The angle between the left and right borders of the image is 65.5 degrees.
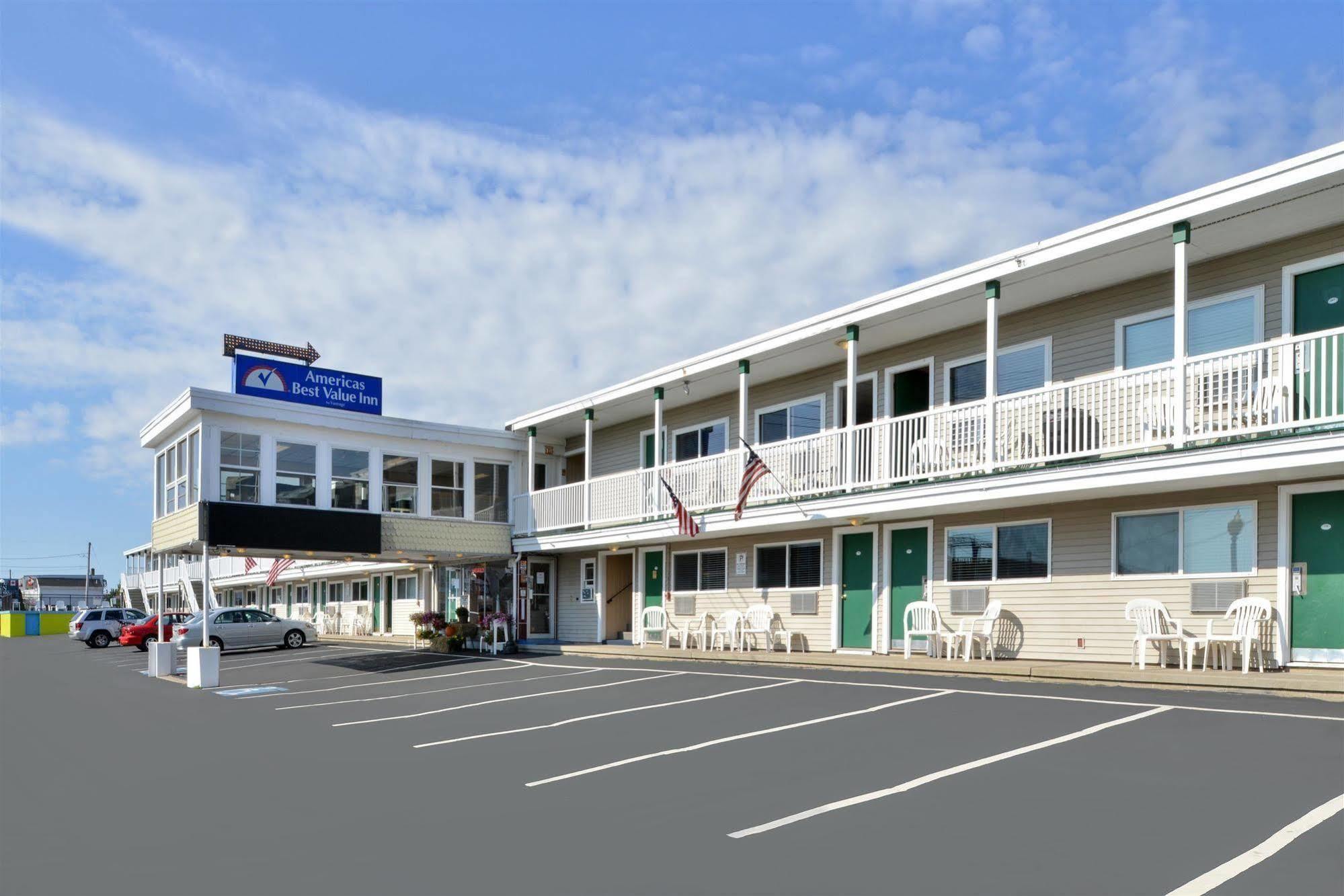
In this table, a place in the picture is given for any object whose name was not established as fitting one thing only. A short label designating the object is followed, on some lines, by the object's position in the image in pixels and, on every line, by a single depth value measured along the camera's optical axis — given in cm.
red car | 3594
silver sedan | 3186
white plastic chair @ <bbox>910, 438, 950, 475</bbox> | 1574
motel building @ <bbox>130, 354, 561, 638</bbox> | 2116
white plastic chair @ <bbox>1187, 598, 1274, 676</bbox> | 1265
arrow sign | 2542
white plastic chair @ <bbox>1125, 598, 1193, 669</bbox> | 1344
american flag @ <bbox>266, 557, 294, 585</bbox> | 3630
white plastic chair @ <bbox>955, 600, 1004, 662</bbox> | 1573
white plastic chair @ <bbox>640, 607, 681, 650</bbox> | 2217
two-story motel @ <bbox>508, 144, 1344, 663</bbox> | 1260
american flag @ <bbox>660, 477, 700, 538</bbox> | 1970
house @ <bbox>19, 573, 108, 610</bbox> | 11250
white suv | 4119
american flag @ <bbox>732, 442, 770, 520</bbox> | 1803
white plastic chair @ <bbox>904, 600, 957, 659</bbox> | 1611
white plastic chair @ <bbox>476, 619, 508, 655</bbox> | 2420
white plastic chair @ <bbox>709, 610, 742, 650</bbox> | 2005
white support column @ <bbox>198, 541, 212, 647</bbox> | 1941
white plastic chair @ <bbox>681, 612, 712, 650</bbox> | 2102
